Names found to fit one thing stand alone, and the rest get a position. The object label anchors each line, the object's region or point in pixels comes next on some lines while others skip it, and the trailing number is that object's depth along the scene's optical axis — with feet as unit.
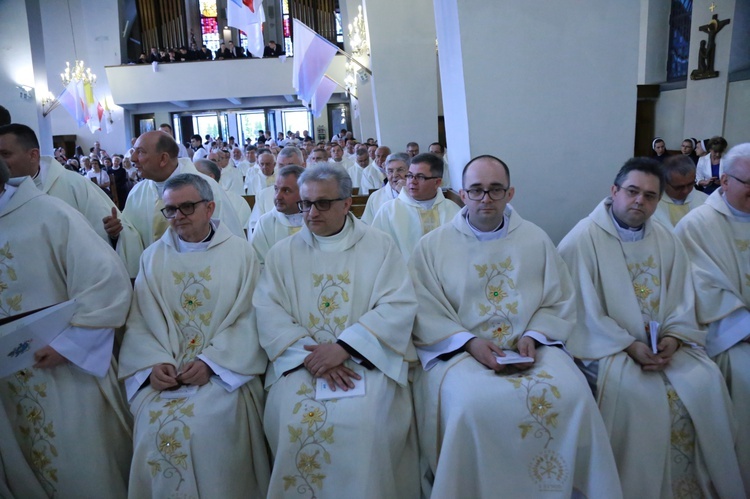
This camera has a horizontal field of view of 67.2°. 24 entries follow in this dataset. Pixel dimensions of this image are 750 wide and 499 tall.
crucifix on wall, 40.42
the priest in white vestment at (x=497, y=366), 8.64
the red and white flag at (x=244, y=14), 32.07
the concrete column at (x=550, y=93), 14.37
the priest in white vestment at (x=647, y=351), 9.19
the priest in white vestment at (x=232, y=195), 19.51
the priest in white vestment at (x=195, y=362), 8.64
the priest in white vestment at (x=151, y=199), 13.55
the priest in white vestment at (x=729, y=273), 10.05
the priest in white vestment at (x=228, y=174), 32.55
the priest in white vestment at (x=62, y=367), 9.30
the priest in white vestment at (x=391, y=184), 18.71
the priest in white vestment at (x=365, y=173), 32.50
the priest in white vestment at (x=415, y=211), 15.99
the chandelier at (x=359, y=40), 42.37
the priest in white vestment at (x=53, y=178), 11.39
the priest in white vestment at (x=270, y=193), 19.01
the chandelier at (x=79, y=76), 57.11
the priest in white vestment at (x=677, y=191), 14.40
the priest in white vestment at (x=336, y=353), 8.63
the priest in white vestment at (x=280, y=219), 14.21
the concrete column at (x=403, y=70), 34.35
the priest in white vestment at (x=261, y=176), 25.67
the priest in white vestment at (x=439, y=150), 29.76
